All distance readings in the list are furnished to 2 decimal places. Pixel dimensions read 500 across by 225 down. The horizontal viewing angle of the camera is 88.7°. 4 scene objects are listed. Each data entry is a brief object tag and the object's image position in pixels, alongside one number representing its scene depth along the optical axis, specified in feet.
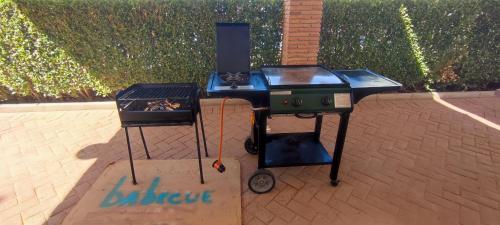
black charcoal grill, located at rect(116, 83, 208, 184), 7.60
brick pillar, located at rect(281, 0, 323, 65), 14.15
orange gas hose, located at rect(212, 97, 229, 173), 8.47
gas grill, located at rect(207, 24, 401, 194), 7.34
